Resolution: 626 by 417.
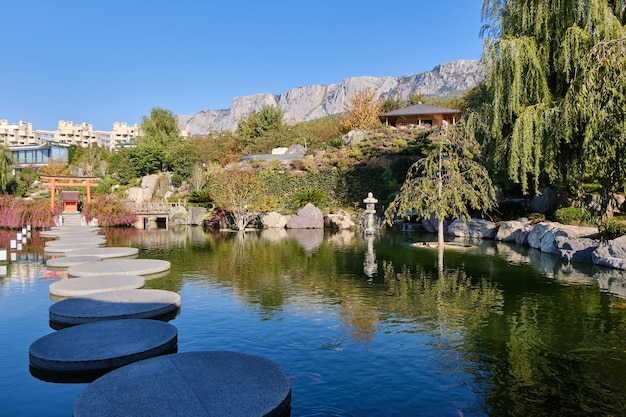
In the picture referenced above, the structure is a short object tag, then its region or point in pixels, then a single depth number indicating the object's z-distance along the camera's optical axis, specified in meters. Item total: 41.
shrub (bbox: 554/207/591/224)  17.89
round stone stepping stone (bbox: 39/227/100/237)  21.36
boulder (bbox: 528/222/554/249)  17.94
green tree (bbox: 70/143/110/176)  50.94
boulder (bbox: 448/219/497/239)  21.86
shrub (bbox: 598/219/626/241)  14.28
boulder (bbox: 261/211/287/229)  29.02
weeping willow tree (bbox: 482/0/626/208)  14.47
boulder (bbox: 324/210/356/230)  28.42
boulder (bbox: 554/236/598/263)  14.75
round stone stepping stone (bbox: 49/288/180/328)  7.84
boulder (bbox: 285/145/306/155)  42.22
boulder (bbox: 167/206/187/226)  31.44
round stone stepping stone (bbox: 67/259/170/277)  11.79
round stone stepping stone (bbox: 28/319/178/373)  5.83
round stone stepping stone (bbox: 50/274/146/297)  9.65
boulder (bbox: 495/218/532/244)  19.70
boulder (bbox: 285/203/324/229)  28.55
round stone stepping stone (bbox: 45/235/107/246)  17.42
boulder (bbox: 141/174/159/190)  43.91
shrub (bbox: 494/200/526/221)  22.41
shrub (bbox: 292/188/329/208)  31.94
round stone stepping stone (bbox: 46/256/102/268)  13.32
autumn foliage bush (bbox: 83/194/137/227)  27.86
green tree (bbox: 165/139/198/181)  46.22
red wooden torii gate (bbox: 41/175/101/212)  28.92
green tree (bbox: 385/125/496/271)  17.39
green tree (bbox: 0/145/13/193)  33.94
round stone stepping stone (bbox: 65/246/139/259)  15.11
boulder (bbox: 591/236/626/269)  13.31
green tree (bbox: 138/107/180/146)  55.81
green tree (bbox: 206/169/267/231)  26.22
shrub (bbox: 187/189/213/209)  33.12
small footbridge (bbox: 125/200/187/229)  30.48
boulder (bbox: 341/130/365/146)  40.52
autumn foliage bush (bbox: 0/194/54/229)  25.42
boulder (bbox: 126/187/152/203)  40.91
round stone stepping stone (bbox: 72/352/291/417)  4.42
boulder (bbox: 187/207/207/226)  31.38
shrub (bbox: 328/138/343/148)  41.71
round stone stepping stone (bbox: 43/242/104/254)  16.19
